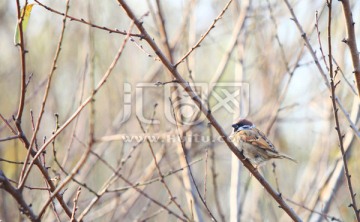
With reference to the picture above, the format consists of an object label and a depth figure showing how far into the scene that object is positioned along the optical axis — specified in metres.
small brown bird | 7.30
